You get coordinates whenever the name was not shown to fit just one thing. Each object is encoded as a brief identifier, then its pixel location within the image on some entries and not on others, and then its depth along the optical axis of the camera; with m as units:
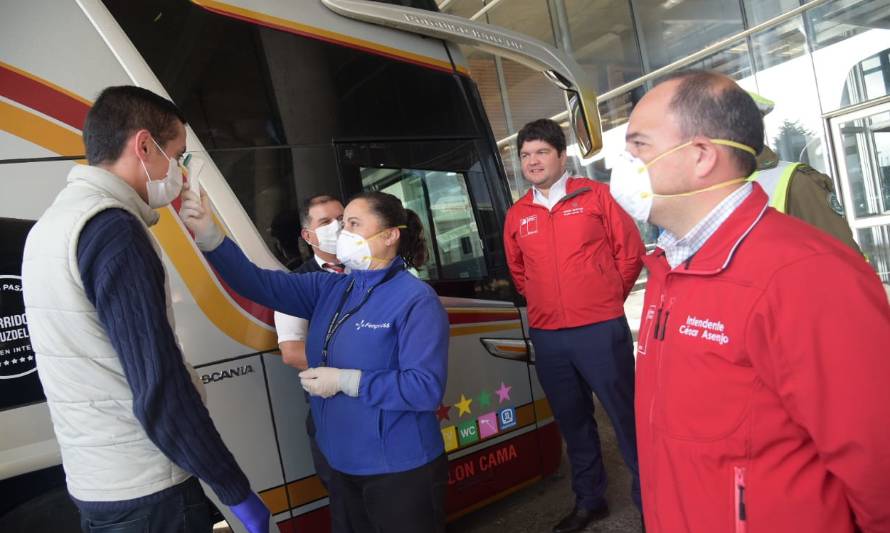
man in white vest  1.25
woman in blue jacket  1.87
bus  1.95
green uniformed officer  1.75
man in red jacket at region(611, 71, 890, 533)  0.96
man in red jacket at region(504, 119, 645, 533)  2.90
